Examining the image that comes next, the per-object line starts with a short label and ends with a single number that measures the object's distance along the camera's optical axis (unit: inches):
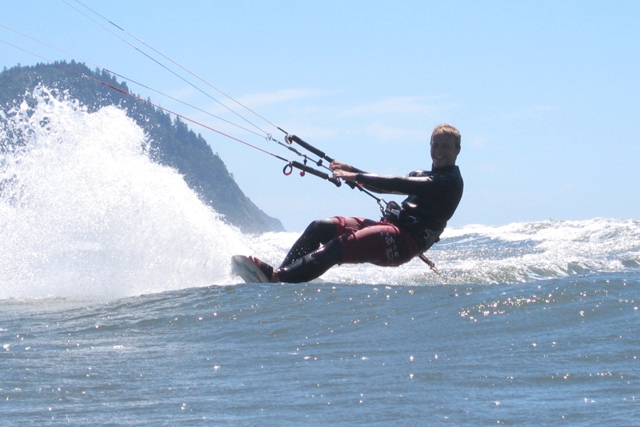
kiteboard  617.6
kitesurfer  599.8
